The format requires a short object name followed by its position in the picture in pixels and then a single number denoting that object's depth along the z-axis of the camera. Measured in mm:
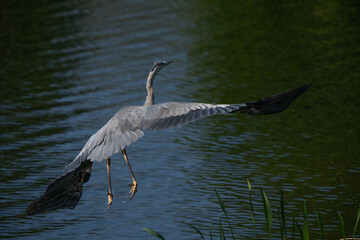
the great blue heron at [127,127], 13711
